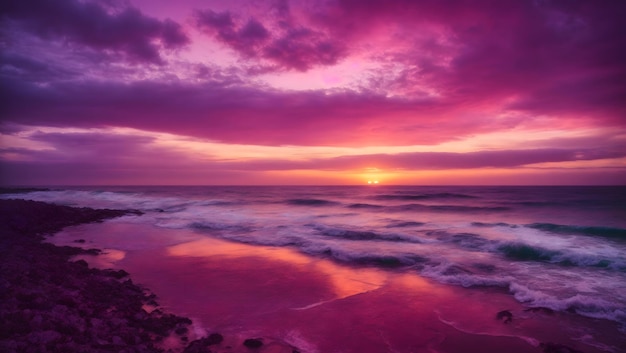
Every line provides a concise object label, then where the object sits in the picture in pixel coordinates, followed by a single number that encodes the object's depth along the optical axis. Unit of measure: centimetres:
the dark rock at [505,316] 839
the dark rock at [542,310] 895
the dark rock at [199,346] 643
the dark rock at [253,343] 691
